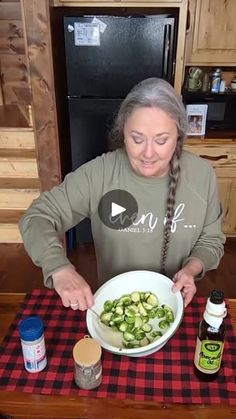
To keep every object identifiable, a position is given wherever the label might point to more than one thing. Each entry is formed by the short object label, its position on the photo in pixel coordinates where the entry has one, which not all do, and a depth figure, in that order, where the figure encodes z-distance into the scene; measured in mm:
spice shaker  827
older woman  1084
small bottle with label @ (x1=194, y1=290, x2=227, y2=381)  759
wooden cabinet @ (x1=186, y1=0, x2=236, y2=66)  2457
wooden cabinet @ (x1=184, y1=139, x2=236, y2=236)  2648
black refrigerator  2346
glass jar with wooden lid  805
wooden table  783
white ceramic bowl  848
